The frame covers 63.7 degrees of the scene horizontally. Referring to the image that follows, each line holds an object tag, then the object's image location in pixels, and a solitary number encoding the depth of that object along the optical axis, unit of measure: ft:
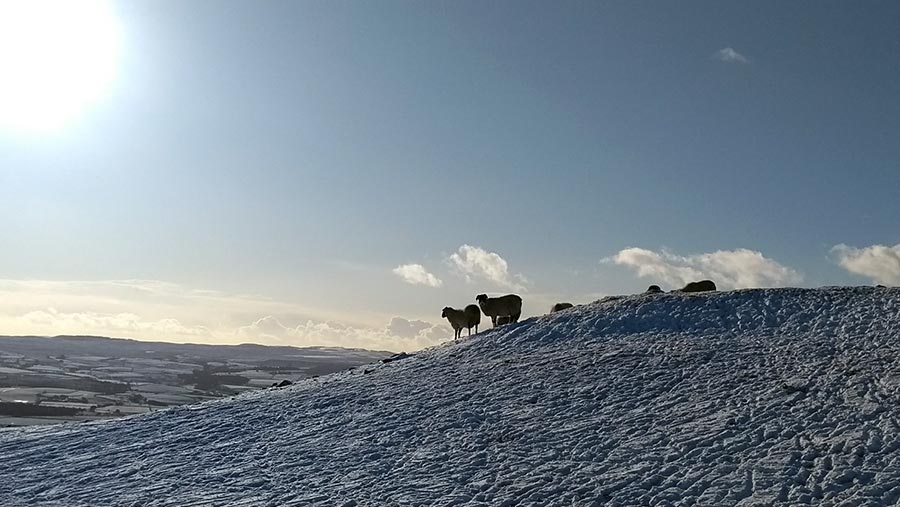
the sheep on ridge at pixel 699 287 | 105.81
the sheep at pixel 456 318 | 120.37
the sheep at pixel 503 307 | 118.01
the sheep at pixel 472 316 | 119.24
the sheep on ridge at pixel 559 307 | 113.19
